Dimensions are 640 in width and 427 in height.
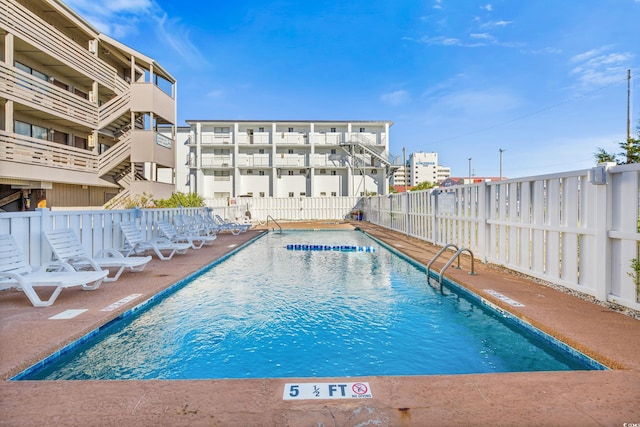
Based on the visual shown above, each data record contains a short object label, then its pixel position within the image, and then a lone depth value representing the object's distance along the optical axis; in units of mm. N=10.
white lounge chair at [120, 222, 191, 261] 7602
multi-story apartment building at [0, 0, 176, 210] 13555
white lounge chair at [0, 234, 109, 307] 4312
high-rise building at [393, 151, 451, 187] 137750
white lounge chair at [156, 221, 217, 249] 9438
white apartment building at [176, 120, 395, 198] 37250
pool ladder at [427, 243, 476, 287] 6138
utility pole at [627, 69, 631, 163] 25141
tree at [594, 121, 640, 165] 17688
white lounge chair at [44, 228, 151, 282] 5488
